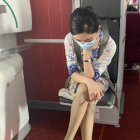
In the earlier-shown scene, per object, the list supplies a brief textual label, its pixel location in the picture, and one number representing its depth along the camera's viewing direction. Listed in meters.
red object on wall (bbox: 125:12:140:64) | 2.37
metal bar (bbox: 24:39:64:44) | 1.64
